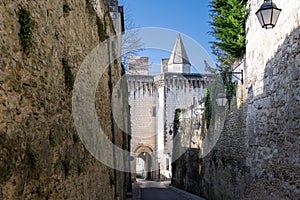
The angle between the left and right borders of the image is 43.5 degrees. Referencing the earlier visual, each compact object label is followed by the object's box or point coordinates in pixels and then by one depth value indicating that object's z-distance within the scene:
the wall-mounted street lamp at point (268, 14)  6.37
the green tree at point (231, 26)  10.45
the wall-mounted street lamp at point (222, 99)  11.54
